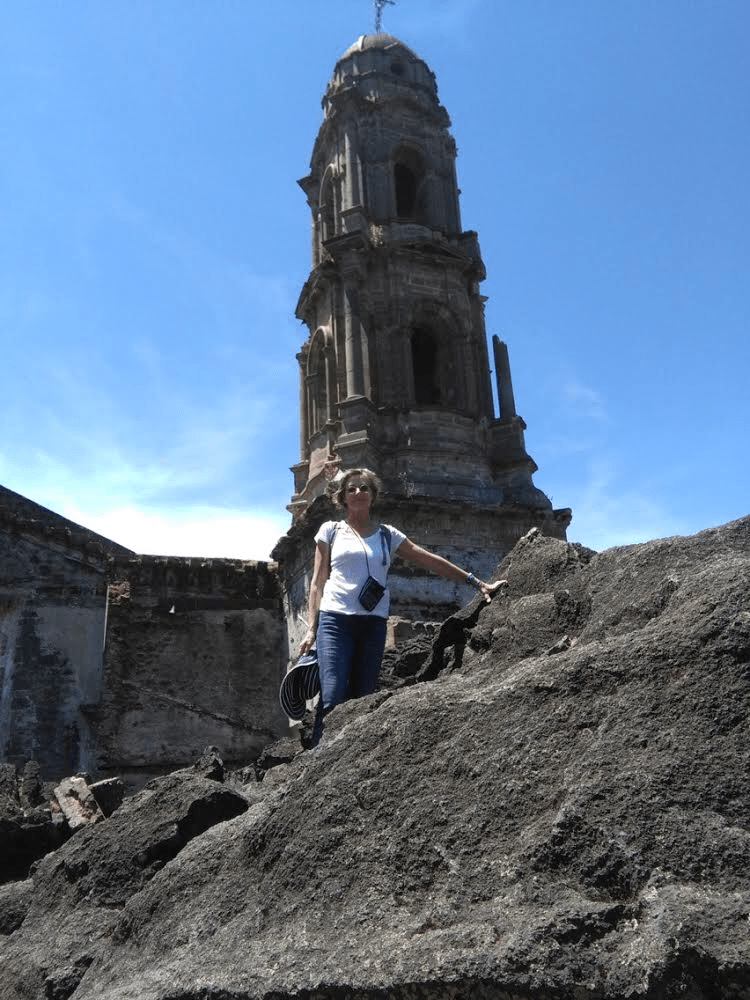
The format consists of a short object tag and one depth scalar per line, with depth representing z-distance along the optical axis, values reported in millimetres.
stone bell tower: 14609
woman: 4738
